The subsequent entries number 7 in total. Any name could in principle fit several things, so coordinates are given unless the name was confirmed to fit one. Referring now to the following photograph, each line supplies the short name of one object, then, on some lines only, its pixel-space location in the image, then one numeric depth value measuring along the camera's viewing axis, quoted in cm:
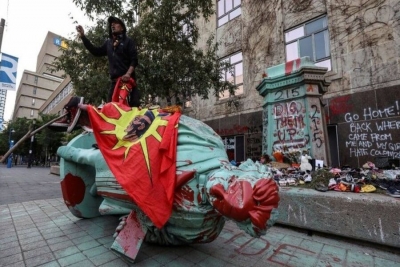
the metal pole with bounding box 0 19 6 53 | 694
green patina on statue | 136
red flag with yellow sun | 170
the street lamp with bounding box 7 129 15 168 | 2423
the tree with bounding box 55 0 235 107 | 679
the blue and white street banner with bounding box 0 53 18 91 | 805
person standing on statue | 338
